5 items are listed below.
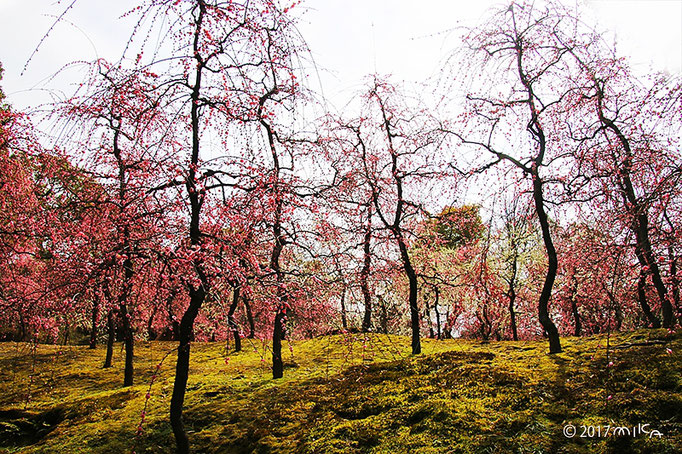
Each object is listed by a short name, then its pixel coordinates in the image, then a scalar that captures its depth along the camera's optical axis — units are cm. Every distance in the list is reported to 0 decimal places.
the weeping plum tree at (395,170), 815
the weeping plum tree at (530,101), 591
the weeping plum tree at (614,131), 476
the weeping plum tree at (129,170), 354
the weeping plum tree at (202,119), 381
